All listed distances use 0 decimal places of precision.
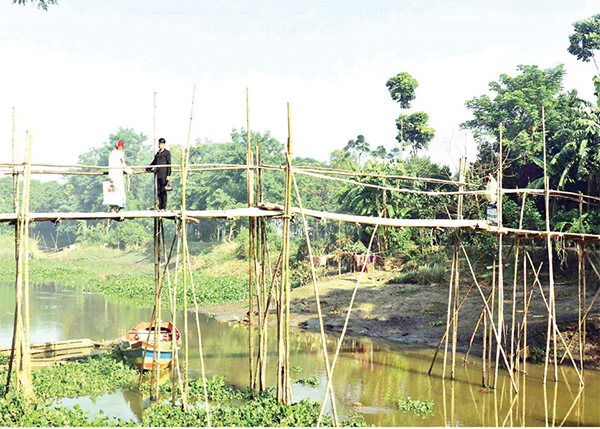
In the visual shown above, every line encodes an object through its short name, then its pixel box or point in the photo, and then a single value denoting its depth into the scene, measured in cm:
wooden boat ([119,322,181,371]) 1221
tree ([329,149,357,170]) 3769
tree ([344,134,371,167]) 3794
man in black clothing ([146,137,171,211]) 1038
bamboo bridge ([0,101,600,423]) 918
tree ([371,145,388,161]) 3744
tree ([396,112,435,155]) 3319
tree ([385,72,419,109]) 3353
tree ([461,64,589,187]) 2225
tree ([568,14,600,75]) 2766
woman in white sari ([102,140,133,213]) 999
